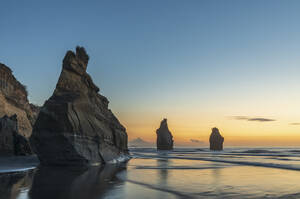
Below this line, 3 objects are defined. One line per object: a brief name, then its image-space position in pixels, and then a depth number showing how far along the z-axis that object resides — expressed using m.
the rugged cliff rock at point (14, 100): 48.90
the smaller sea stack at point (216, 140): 139.12
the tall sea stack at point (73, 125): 25.22
